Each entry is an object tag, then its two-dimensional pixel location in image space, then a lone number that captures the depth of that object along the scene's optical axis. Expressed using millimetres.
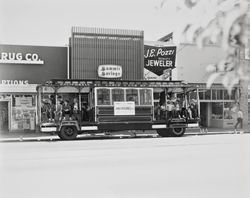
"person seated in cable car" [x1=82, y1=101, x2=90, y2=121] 18906
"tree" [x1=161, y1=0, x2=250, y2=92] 2621
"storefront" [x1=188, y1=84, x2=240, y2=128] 25734
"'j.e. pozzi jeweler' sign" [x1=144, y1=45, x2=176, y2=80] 25078
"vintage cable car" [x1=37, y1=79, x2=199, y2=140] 18078
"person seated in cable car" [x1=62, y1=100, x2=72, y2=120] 18000
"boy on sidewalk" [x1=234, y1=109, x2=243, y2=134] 22031
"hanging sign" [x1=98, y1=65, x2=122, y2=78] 23547
